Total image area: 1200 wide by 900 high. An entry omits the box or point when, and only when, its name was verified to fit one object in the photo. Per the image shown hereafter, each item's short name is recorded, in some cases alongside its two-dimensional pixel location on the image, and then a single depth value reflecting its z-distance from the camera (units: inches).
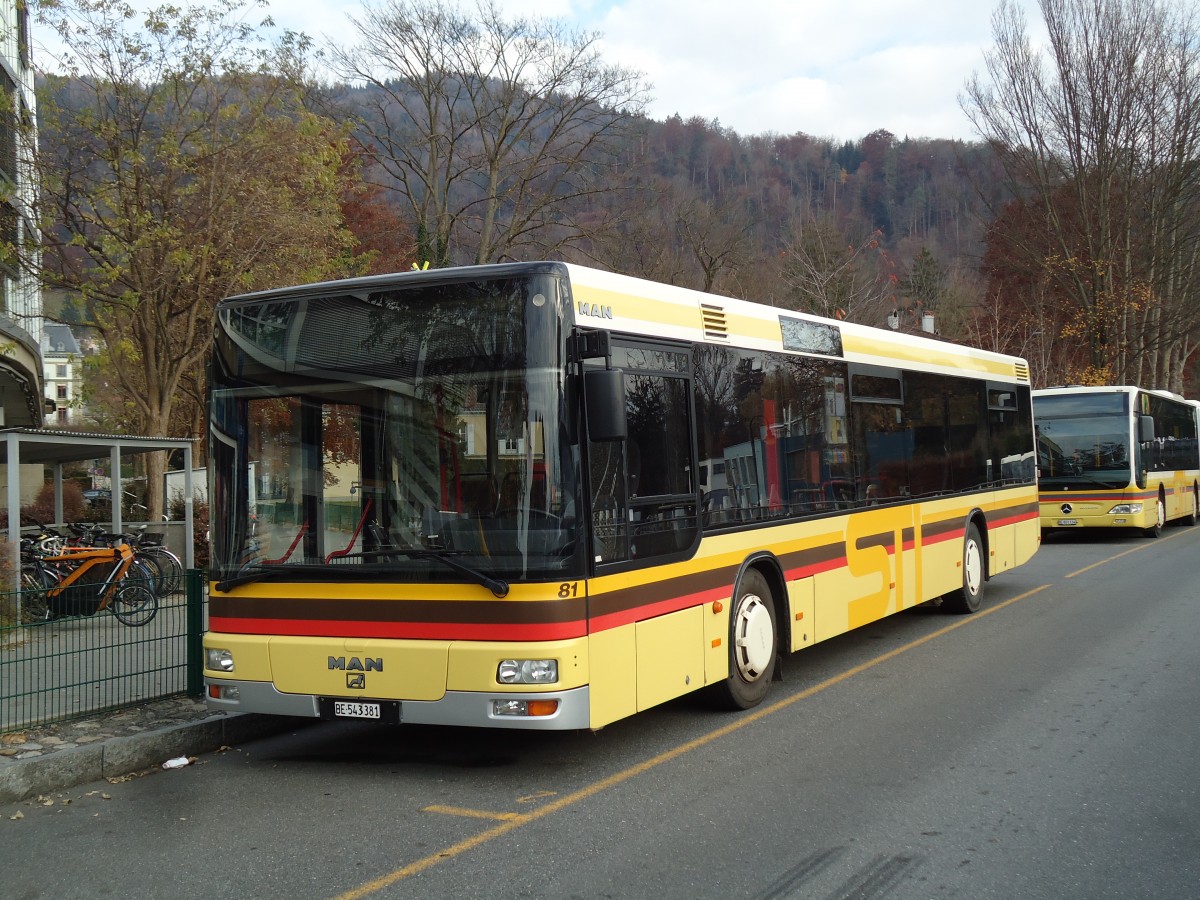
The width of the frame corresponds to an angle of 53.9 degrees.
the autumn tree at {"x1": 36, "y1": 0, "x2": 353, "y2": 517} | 679.7
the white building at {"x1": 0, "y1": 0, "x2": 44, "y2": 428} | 674.8
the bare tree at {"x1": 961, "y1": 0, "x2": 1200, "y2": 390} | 1424.7
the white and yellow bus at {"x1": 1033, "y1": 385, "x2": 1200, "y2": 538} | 922.1
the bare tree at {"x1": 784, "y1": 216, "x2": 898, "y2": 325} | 1298.0
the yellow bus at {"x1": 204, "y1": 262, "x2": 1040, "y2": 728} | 252.2
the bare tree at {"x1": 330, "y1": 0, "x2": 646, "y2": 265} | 1238.3
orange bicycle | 312.0
